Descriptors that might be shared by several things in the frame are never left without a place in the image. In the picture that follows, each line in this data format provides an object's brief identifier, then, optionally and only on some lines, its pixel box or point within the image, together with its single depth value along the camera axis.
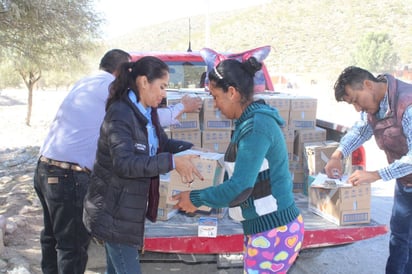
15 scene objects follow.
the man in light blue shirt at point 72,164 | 3.07
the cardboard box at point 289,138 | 4.17
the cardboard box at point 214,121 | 4.03
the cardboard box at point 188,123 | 3.96
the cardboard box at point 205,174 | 3.25
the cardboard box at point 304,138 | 4.19
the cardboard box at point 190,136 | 3.99
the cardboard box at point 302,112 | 4.21
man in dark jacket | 2.92
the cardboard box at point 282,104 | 4.16
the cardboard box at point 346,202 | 3.30
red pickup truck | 3.01
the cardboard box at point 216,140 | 4.04
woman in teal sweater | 2.10
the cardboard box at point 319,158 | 3.87
